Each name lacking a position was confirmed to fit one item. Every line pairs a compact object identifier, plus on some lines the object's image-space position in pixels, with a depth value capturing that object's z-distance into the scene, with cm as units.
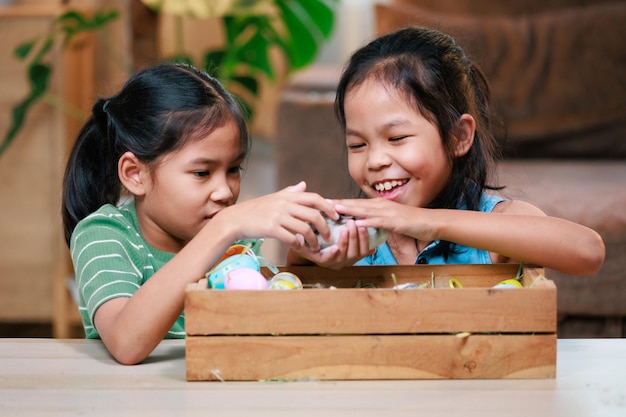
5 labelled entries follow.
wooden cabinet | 542
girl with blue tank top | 208
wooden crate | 180
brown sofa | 498
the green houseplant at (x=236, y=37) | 522
